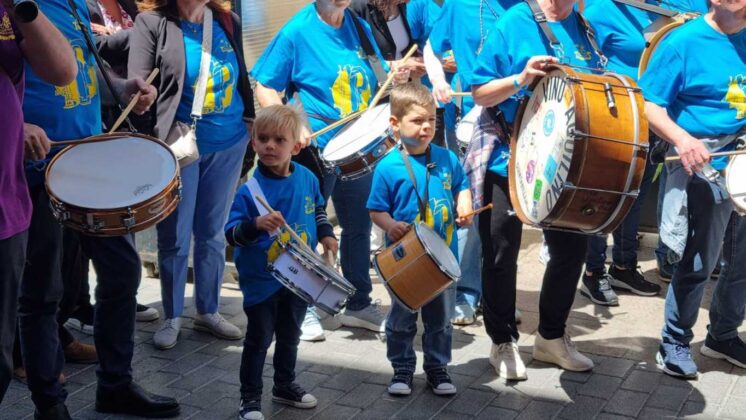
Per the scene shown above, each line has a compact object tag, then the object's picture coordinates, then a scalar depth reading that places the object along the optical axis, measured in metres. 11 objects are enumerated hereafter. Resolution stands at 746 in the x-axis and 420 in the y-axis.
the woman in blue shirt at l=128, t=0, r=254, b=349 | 5.29
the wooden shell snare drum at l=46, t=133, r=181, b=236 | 3.99
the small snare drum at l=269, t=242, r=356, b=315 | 4.35
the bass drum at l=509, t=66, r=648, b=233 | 4.22
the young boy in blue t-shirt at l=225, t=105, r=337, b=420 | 4.53
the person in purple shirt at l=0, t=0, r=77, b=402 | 3.59
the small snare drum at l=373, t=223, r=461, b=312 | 4.50
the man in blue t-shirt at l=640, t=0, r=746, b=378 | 4.90
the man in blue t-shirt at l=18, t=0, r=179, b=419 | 4.24
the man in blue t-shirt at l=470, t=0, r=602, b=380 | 4.77
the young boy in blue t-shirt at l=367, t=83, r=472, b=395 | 4.77
